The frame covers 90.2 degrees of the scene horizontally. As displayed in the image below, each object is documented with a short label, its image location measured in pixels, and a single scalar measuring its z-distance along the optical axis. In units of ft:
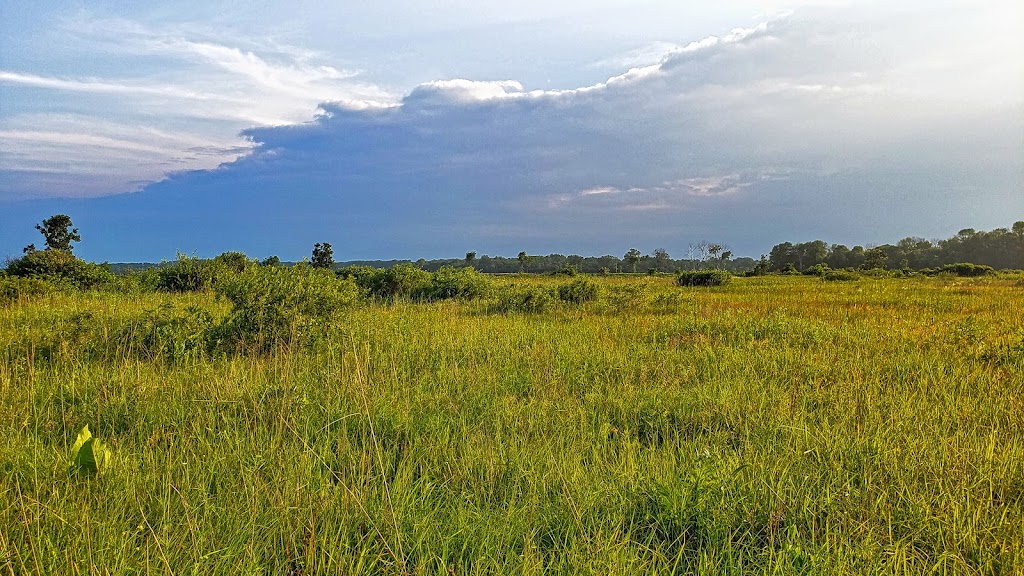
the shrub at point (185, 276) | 54.70
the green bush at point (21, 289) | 42.65
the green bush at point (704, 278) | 97.76
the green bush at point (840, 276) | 115.51
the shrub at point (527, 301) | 43.16
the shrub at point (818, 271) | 138.04
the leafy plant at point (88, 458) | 10.55
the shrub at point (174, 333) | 22.41
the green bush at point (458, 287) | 55.57
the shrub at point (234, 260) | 60.51
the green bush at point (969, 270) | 139.74
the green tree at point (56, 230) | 118.32
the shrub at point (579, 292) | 50.19
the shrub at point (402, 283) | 57.88
